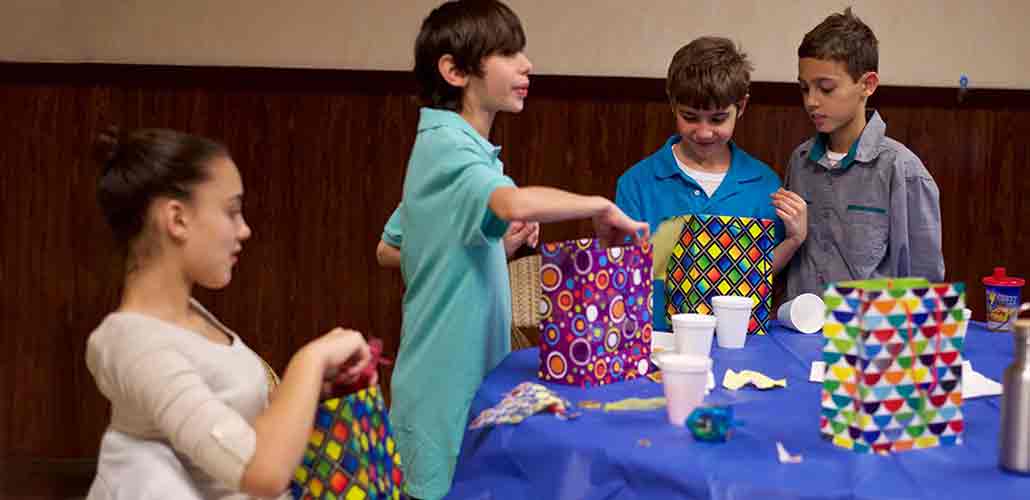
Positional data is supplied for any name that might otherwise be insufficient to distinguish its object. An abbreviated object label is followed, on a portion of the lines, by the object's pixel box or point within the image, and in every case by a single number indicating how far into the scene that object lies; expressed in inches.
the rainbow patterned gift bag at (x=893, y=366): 57.6
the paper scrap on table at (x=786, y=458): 56.4
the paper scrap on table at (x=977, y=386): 70.1
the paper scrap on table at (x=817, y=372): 74.7
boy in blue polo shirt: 102.3
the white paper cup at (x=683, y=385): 63.4
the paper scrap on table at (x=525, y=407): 66.1
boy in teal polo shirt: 79.2
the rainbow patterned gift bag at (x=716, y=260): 90.5
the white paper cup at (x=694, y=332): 77.9
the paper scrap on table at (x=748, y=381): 72.4
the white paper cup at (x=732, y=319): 85.0
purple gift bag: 73.4
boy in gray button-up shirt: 102.7
